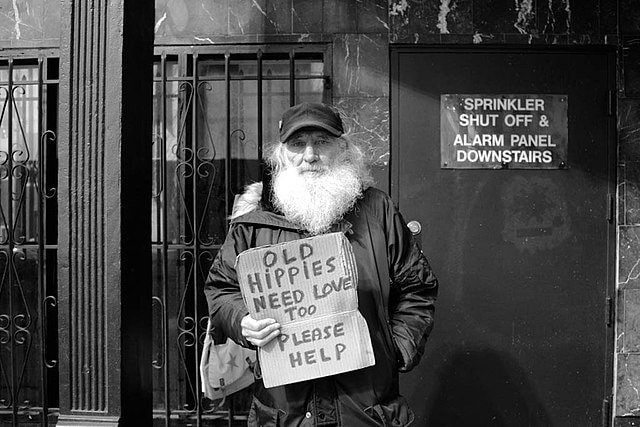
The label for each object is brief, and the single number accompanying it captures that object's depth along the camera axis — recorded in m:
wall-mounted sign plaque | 4.20
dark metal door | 4.21
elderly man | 2.47
